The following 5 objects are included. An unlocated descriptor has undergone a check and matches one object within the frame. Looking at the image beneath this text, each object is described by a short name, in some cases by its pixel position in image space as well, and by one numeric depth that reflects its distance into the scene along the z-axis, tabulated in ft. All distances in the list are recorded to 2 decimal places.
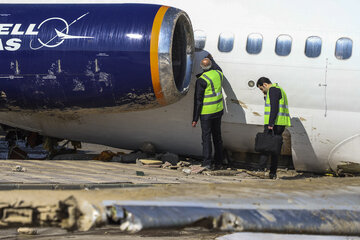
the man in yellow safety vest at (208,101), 61.21
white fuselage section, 60.03
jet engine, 57.57
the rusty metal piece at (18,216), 24.99
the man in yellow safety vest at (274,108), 59.06
